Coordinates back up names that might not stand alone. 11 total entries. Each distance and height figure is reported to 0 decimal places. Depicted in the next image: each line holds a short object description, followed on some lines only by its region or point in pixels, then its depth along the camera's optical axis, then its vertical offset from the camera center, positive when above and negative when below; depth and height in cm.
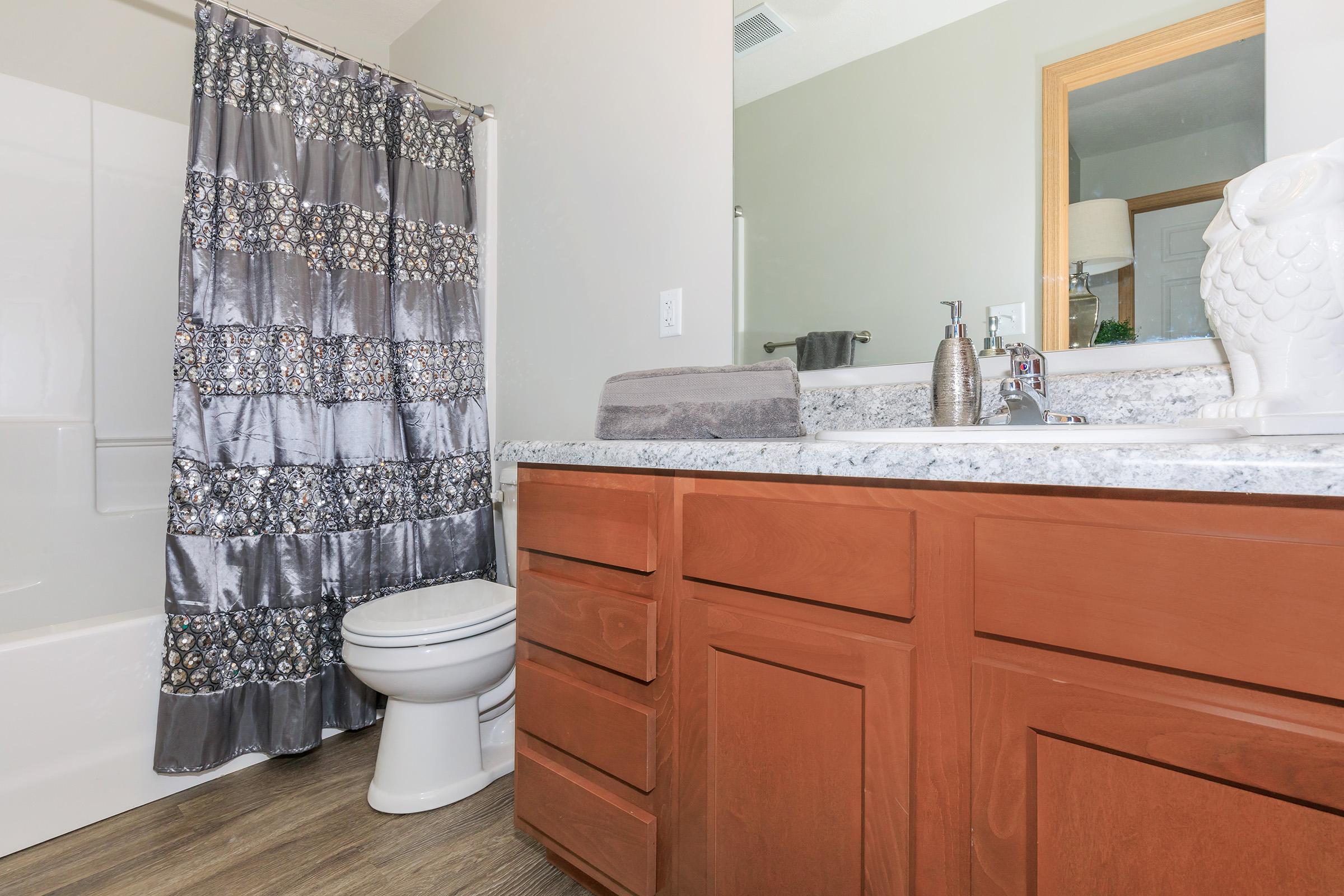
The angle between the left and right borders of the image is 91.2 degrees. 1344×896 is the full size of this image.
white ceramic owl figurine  82 +19
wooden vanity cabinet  52 -26
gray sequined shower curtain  158 +14
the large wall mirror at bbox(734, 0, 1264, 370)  103 +51
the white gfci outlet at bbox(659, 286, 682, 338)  168 +34
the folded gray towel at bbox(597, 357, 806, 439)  111 +7
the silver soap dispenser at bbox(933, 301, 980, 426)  107 +10
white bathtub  135 -60
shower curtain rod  175 +112
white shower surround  197 +30
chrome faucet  103 +8
